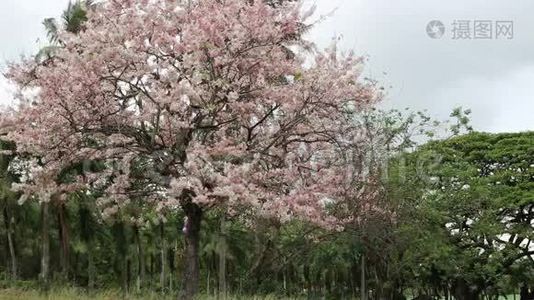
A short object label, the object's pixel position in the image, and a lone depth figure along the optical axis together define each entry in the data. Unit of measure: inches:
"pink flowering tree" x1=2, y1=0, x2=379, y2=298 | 473.4
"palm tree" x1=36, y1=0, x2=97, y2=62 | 931.3
